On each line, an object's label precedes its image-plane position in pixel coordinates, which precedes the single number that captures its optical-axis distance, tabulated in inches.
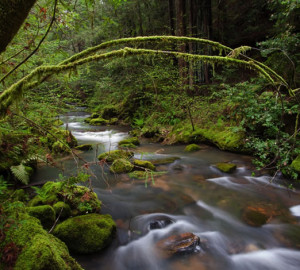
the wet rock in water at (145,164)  268.7
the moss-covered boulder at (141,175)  253.6
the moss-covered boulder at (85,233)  136.1
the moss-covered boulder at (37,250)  82.8
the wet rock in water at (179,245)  143.6
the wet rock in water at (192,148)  365.3
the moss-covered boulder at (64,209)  155.9
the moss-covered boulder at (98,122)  662.5
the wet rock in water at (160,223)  173.8
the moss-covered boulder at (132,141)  385.1
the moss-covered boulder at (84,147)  379.9
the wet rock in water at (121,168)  268.8
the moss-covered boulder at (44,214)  140.0
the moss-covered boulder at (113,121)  668.7
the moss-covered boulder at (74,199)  162.7
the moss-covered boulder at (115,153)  277.7
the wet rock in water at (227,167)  270.7
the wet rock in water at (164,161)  309.9
